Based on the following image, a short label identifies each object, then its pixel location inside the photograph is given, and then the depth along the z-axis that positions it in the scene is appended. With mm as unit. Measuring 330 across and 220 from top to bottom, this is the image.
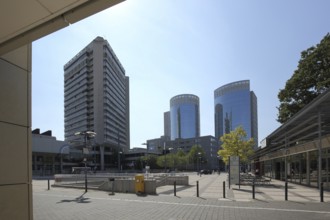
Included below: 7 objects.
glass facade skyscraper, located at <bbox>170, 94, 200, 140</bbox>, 184750
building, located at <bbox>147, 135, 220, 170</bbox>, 163125
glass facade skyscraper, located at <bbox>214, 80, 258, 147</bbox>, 141875
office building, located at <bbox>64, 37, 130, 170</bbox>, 147625
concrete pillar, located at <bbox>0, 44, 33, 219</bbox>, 5863
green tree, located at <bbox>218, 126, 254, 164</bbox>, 45644
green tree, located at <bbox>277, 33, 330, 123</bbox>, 34312
